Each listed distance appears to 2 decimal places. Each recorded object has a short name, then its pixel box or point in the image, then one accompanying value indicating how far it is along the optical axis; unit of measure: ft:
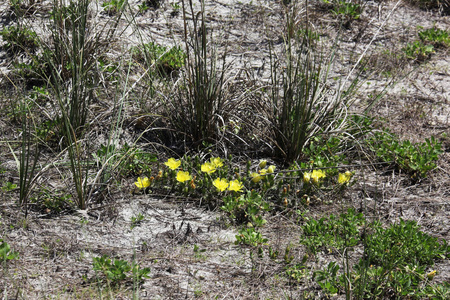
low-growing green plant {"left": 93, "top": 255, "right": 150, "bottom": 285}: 17.70
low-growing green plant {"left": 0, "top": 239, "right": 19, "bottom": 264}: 17.44
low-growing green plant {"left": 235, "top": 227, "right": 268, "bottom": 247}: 20.17
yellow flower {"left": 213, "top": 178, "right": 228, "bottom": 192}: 22.17
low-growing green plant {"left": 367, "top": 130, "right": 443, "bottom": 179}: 24.76
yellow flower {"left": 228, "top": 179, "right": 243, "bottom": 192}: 22.22
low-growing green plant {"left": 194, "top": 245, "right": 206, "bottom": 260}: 19.71
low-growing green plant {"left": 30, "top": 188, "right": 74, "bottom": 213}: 21.10
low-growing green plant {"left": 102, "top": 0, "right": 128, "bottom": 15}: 35.47
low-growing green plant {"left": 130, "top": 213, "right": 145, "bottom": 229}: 21.14
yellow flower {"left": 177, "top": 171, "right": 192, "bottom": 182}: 22.77
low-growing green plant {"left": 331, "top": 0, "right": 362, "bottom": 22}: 39.19
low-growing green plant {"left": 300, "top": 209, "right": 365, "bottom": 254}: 20.20
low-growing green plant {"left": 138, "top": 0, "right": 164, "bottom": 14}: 38.41
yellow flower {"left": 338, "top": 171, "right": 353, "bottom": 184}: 23.47
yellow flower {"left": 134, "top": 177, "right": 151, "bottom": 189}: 22.58
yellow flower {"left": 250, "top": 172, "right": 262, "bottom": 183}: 23.43
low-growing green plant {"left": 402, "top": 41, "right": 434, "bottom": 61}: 35.68
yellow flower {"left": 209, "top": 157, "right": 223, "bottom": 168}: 23.57
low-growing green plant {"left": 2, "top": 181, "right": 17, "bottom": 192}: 21.56
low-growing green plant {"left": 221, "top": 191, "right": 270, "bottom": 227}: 21.63
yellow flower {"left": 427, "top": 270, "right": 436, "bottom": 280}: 18.74
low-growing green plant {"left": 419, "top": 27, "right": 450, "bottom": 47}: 37.04
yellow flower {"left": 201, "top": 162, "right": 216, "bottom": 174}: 23.16
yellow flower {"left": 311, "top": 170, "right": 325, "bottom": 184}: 23.30
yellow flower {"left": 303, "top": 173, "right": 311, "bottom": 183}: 23.24
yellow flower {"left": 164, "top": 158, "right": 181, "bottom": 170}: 23.09
